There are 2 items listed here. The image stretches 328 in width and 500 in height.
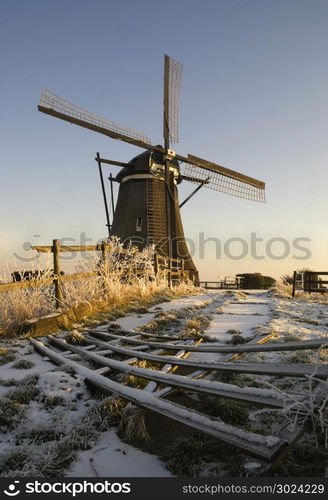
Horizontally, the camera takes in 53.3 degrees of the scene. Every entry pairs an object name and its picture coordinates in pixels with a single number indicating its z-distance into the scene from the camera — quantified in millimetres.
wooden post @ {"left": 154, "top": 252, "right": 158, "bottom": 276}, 14078
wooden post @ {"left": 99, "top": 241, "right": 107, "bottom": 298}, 8906
